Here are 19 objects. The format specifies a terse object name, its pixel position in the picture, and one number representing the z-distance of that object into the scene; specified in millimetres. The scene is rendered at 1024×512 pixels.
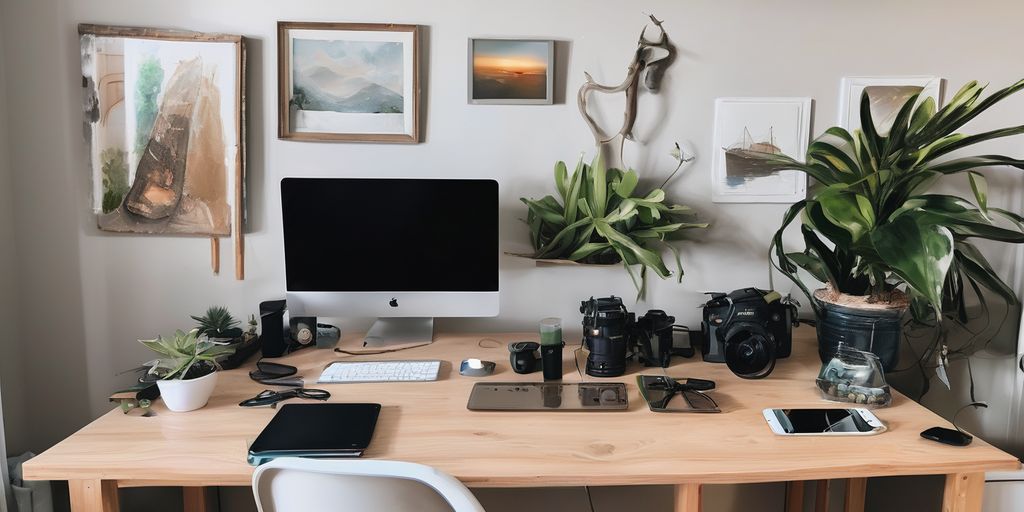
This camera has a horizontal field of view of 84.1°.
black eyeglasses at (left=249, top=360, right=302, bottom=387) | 1426
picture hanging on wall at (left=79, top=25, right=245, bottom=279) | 1708
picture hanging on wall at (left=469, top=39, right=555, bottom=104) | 1771
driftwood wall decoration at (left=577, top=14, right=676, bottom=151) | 1772
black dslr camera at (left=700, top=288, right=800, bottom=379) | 1467
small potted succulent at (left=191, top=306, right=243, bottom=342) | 1625
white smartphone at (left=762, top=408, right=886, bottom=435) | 1184
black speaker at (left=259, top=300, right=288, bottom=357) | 1604
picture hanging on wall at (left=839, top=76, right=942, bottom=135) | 1828
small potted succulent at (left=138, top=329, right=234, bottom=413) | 1267
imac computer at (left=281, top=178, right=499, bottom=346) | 1615
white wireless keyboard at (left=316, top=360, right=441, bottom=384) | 1444
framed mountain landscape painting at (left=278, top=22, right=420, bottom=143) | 1743
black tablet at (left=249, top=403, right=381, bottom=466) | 1070
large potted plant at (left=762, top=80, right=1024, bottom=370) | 1419
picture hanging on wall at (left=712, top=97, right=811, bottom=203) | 1825
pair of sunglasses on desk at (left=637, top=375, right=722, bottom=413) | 1294
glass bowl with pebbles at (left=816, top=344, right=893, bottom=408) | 1333
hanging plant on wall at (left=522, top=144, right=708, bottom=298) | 1684
